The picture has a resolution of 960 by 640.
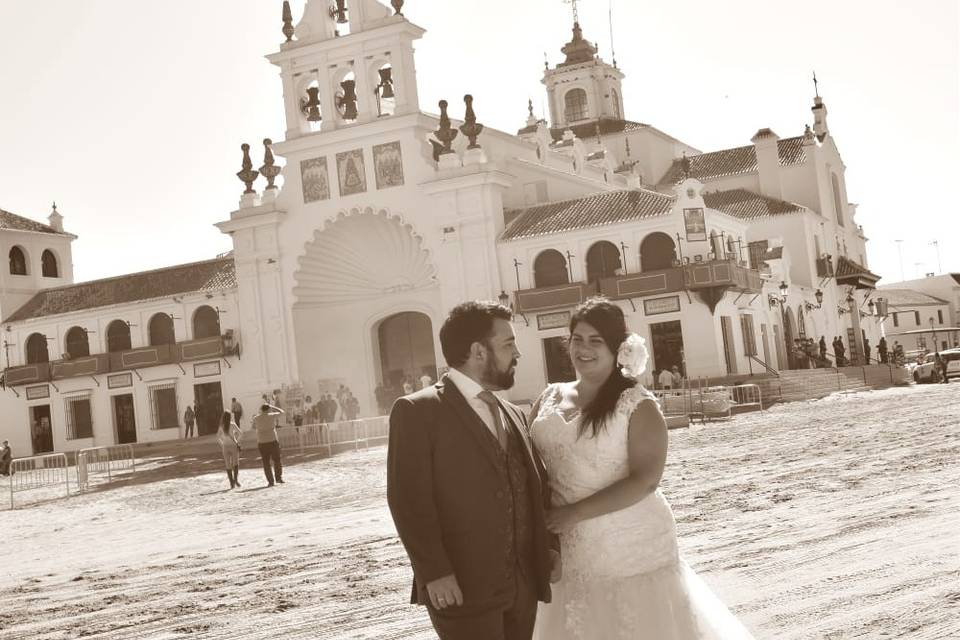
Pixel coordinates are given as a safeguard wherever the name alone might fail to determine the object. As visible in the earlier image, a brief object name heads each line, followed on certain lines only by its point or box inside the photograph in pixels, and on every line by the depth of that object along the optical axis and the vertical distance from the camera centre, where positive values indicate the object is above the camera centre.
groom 4.43 -0.41
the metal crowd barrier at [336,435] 31.64 -0.65
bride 4.94 -0.53
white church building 39.53 +4.44
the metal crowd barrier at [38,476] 29.25 -0.82
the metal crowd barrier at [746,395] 35.28 -0.85
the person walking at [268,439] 21.73 -0.39
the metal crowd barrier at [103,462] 27.16 -0.75
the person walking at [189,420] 44.34 +0.23
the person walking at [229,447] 22.70 -0.46
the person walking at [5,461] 35.52 -0.41
